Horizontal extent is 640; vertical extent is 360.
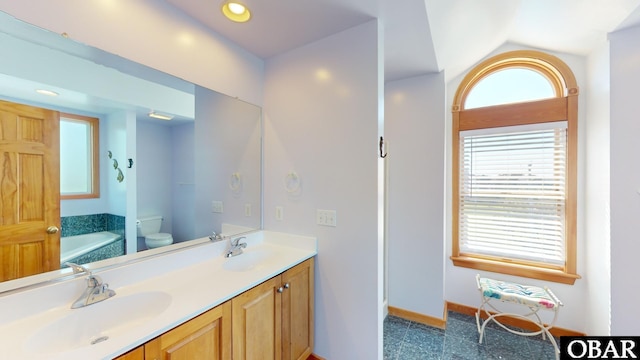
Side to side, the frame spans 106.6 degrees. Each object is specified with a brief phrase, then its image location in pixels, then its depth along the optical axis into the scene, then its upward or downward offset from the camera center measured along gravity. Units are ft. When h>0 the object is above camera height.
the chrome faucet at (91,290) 3.32 -1.62
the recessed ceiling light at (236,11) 4.64 +3.37
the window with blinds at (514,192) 7.39 -0.50
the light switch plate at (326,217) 5.59 -0.94
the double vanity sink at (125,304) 2.65 -1.79
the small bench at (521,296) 6.20 -3.26
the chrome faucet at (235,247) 5.54 -1.66
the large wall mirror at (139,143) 3.44 +0.75
